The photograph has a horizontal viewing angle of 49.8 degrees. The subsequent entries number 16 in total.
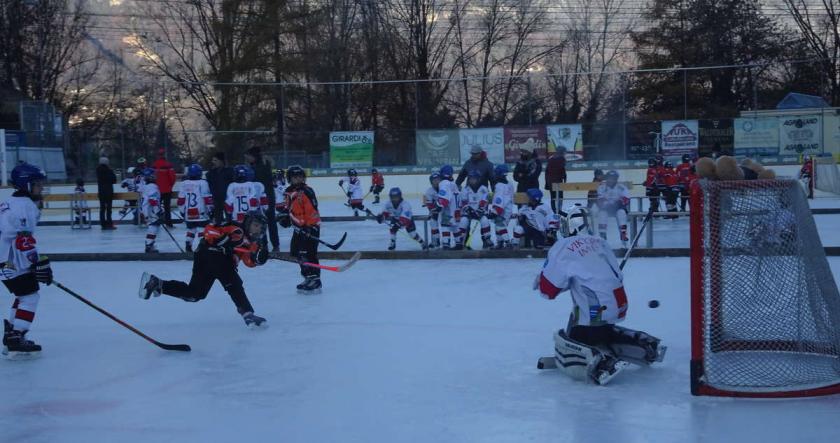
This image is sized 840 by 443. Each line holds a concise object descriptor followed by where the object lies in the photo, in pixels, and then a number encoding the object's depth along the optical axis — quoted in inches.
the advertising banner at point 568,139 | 975.0
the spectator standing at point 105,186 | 594.9
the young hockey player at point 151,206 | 436.2
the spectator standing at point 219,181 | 431.5
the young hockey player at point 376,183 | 846.6
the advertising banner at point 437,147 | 989.8
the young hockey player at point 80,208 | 637.3
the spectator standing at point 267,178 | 421.5
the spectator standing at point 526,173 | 513.0
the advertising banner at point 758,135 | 948.6
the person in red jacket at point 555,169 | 600.1
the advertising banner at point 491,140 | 995.9
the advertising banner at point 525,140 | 987.9
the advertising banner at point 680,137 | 973.2
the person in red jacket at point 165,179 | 569.9
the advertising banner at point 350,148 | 1016.2
